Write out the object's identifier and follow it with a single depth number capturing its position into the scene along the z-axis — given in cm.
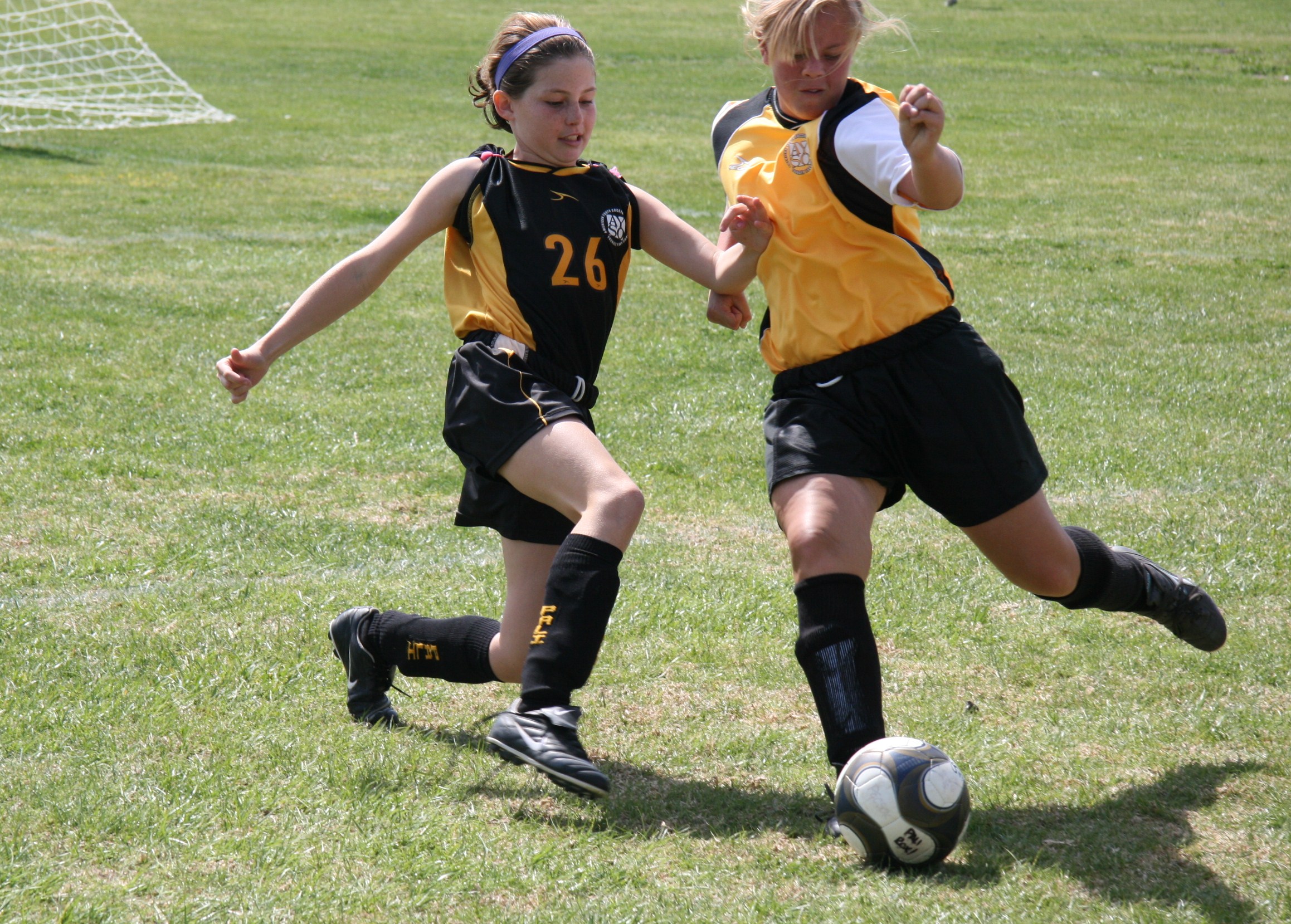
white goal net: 4012
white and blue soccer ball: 562
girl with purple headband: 661
